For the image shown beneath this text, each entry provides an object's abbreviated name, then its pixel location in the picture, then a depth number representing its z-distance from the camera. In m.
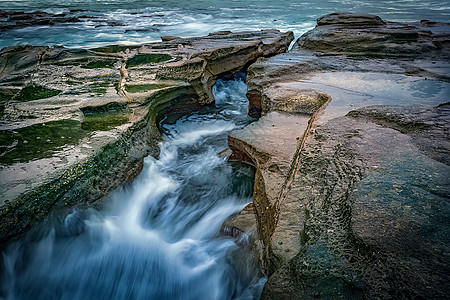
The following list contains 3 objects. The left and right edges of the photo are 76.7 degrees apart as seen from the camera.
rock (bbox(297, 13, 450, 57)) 7.23
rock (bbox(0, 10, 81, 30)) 17.88
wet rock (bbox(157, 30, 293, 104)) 6.40
